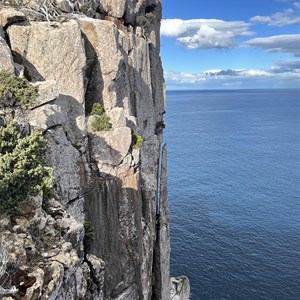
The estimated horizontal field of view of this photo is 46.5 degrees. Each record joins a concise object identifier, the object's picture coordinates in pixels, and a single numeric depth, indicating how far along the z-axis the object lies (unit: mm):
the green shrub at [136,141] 33312
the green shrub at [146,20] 50281
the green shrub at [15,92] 23922
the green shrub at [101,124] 31266
